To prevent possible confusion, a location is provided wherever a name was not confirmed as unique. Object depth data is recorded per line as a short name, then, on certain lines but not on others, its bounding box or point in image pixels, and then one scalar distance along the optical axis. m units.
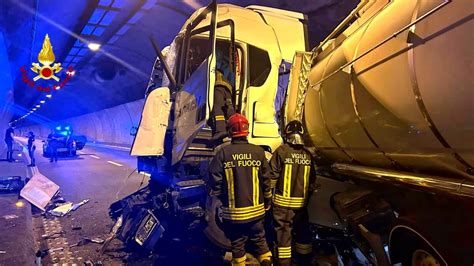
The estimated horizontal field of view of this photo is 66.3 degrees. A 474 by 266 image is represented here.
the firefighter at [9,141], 17.64
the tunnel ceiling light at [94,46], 16.20
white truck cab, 5.46
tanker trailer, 1.88
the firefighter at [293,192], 4.15
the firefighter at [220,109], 4.95
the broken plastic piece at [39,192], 7.89
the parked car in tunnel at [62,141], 20.64
